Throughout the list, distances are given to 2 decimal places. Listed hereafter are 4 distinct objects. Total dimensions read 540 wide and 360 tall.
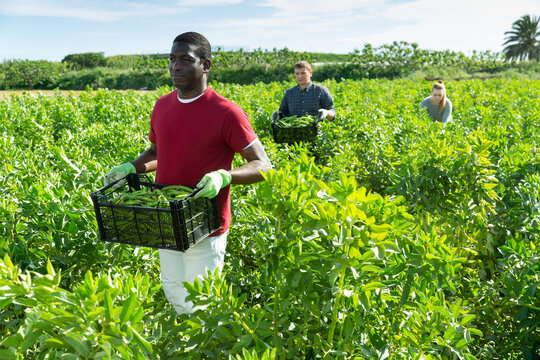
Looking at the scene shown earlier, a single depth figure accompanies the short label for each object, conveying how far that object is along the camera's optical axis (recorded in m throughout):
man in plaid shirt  5.92
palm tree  51.97
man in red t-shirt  2.43
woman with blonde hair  6.54
